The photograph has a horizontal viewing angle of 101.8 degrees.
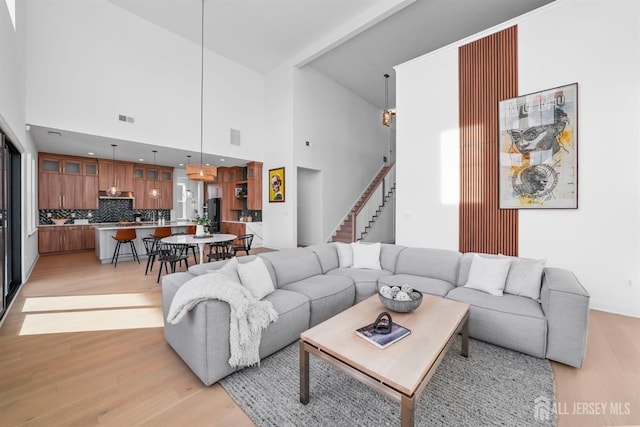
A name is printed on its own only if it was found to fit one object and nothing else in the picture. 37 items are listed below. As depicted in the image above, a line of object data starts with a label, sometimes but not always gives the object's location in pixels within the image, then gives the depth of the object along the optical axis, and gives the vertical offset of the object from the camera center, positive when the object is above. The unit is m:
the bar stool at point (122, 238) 5.89 -0.63
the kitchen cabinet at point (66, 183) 7.11 +0.80
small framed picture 7.61 +0.75
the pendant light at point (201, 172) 5.04 +0.74
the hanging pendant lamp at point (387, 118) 5.69 +2.01
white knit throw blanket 1.93 -0.76
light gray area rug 1.64 -1.32
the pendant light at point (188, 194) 10.20 +0.63
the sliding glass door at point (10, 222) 3.21 -0.17
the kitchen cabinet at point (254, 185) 8.25 +0.80
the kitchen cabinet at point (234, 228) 8.37 -0.61
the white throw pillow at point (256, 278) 2.50 -0.68
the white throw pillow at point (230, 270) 2.48 -0.58
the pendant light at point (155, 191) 8.31 +0.65
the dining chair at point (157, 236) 5.37 -0.61
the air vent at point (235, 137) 7.50 +2.13
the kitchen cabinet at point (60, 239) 6.97 -0.79
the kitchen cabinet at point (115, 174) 8.04 +1.14
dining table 4.60 -0.55
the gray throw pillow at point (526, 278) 2.62 -0.72
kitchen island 6.02 -0.77
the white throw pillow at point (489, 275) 2.75 -0.72
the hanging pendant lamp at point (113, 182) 8.08 +0.90
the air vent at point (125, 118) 5.55 +1.99
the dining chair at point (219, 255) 5.14 -0.89
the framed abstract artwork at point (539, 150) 3.62 +0.88
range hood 8.12 +0.48
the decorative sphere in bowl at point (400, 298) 2.08 -0.73
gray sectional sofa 1.97 -0.91
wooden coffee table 1.33 -0.86
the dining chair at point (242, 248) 5.56 -0.83
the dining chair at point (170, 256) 4.53 -0.83
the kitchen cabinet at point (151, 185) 8.82 +0.88
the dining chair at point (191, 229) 6.96 -0.51
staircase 7.40 -0.11
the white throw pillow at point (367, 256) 3.75 -0.68
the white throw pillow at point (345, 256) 3.88 -0.70
